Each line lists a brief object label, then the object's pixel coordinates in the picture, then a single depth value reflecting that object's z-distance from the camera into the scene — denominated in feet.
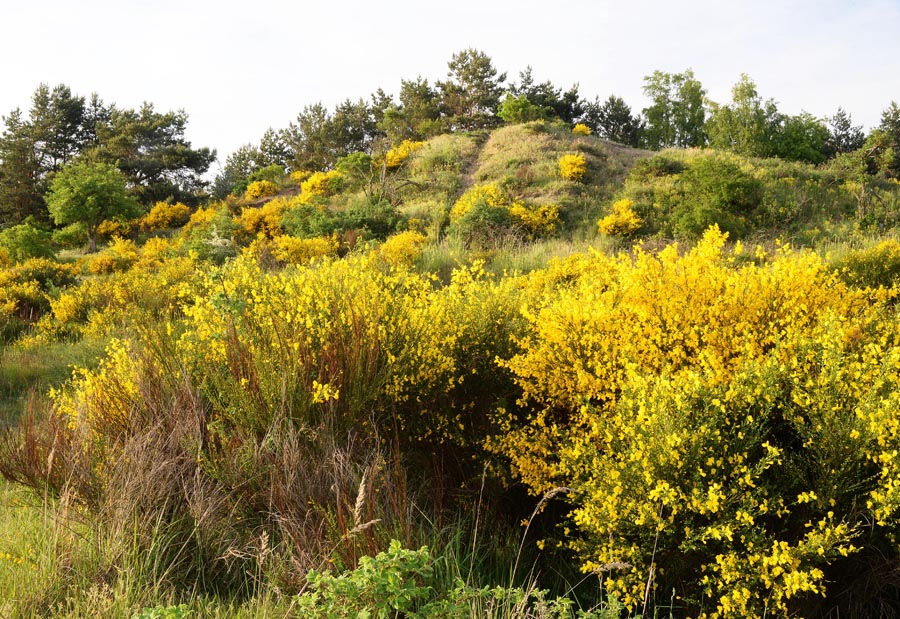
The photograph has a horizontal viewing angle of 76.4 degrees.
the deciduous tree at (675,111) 141.18
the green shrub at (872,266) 21.40
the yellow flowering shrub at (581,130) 92.75
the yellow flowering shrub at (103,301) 26.63
